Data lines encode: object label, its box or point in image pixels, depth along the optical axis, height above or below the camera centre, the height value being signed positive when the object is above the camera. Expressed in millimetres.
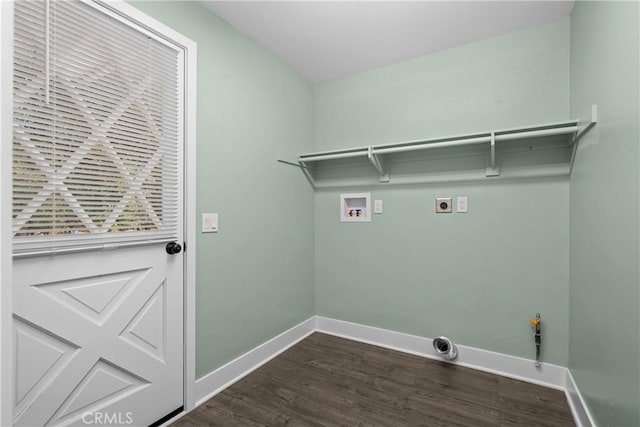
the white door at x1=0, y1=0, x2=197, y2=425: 682 +71
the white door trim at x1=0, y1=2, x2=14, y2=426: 678 +8
